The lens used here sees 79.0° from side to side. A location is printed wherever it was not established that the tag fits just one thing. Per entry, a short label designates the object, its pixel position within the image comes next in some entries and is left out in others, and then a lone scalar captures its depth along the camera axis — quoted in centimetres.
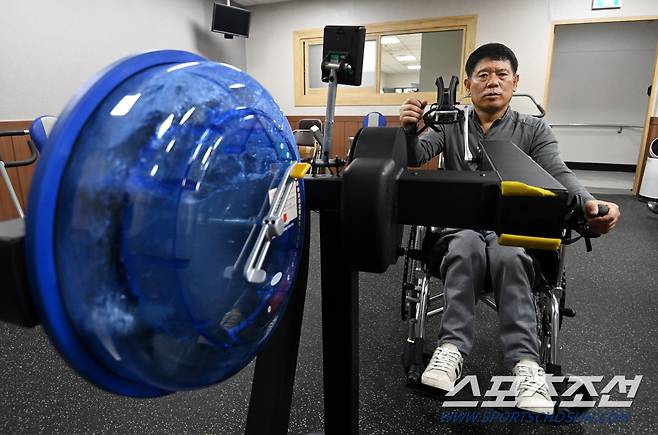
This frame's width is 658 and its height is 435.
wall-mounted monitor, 488
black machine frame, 41
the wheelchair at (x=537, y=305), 123
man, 115
